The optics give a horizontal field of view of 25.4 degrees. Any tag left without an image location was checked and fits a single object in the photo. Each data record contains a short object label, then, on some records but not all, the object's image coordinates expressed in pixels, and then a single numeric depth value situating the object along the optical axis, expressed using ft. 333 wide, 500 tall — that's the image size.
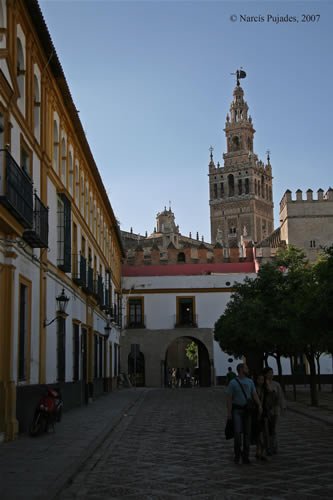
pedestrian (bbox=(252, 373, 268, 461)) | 36.99
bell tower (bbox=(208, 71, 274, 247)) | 464.24
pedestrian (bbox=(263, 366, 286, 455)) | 38.88
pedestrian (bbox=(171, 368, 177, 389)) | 188.01
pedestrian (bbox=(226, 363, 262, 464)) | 35.96
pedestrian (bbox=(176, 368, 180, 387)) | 185.16
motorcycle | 47.76
